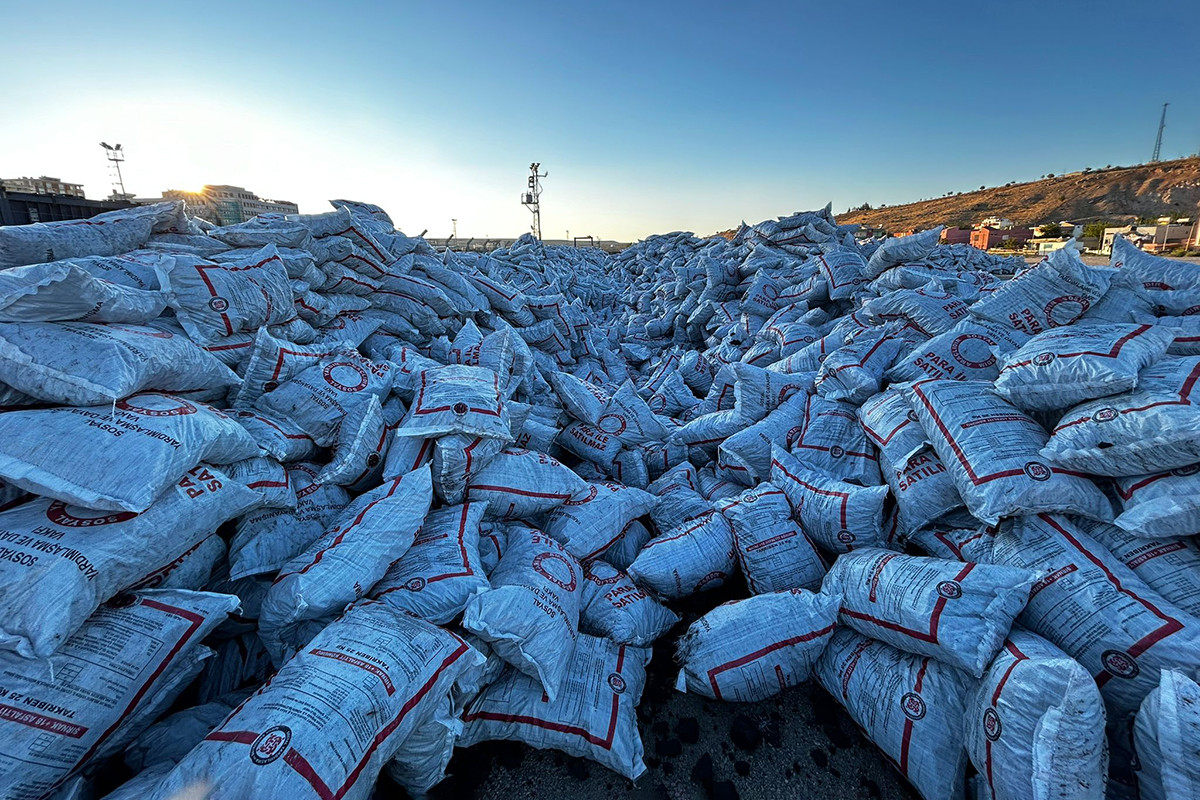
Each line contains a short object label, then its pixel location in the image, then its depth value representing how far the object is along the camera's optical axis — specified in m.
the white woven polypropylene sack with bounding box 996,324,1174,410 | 1.73
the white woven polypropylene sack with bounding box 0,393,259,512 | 1.35
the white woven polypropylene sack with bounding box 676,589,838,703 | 1.79
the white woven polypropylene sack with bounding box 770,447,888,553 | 2.08
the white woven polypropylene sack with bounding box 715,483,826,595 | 2.10
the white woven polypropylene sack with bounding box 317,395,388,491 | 2.09
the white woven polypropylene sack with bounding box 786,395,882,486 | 2.45
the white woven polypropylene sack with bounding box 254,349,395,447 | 2.27
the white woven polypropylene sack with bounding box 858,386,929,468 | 2.19
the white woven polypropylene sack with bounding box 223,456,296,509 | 1.82
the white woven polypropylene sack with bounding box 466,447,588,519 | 2.25
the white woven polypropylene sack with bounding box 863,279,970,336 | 3.11
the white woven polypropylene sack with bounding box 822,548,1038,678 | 1.45
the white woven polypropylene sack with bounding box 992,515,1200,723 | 1.32
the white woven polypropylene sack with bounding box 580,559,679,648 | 1.97
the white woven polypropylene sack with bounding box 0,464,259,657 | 1.17
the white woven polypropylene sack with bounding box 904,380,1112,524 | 1.69
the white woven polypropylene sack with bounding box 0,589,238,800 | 1.13
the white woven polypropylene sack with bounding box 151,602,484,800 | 1.10
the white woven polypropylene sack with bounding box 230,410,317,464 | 2.00
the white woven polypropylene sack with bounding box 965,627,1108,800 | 1.13
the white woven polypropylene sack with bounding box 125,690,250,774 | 1.34
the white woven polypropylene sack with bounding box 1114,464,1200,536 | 1.47
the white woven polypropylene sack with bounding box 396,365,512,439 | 2.16
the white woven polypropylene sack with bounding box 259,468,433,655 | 1.55
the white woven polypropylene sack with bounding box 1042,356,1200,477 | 1.50
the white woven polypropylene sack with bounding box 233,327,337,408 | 2.32
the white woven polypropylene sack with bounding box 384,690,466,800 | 1.43
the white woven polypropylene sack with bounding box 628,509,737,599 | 2.17
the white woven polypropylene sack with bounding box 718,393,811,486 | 2.73
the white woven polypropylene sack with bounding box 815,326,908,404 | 2.72
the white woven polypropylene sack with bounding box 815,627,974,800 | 1.45
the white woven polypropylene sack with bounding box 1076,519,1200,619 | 1.47
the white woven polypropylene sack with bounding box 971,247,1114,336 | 2.50
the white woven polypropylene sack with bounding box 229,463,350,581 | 1.75
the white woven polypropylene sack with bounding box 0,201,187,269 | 2.21
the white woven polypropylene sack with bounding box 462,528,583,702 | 1.61
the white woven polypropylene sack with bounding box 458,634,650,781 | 1.62
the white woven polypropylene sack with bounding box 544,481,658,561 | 2.26
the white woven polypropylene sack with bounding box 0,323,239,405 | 1.52
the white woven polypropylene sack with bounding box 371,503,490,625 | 1.68
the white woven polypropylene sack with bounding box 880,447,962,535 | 2.00
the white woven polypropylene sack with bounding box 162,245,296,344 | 2.24
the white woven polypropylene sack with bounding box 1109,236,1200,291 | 2.56
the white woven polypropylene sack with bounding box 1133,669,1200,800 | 1.06
